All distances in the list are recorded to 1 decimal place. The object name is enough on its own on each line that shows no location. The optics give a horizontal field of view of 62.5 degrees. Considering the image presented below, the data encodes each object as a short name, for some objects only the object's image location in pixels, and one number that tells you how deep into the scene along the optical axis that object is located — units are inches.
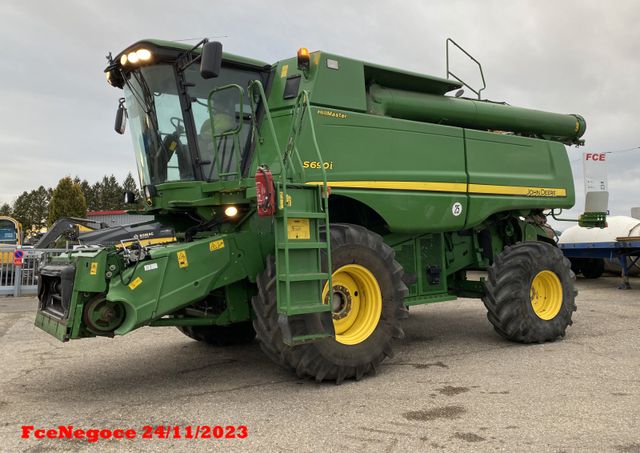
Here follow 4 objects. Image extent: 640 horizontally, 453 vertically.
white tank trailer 533.3
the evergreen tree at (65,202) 1636.3
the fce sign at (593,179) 342.0
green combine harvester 167.5
